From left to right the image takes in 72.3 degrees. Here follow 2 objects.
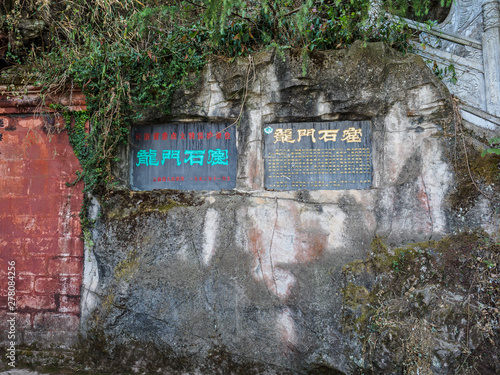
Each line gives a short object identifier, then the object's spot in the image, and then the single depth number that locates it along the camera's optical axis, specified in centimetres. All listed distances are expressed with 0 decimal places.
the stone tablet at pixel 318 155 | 404
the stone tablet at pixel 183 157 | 420
